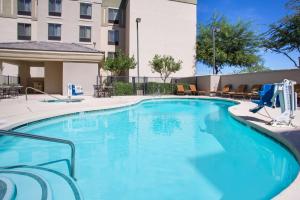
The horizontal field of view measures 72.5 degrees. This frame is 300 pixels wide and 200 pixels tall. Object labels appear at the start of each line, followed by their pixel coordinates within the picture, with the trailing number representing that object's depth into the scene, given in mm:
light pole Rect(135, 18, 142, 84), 20847
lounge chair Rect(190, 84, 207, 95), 18247
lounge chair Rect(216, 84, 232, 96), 16080
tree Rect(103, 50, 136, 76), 18325
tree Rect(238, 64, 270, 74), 39083
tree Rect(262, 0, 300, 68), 17834
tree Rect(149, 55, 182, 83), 19317
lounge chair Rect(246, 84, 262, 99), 13174
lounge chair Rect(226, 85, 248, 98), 14830
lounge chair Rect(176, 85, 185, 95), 18722
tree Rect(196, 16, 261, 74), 25507
